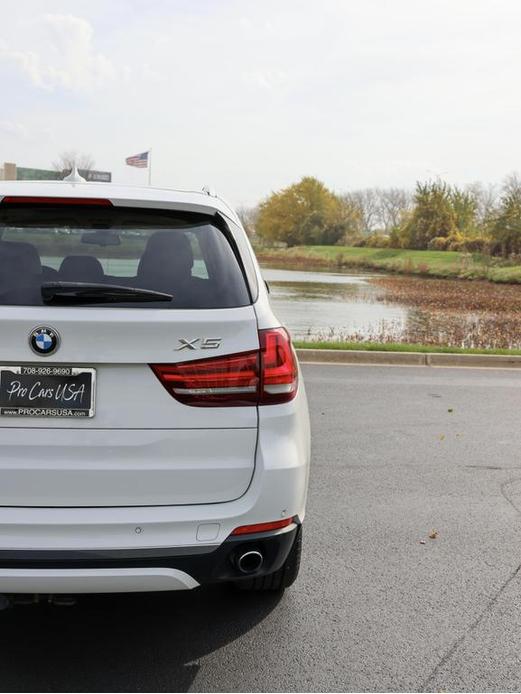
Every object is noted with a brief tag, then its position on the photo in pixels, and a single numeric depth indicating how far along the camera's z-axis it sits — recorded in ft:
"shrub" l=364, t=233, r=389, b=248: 277.68
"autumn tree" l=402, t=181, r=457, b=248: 253.65
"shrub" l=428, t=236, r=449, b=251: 242.17
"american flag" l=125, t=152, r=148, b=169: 168.86
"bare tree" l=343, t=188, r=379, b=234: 419.95
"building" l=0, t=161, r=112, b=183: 203.44
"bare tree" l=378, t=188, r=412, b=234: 420.77
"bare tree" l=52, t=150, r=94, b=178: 286.89
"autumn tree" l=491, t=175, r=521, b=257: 187.16
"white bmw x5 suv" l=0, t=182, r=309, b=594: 8.31
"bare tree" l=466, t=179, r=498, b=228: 262.22
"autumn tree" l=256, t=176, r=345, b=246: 335.67
